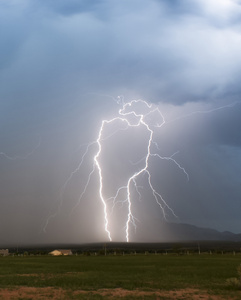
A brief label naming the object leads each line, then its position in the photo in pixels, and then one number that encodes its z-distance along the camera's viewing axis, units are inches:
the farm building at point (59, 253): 3170.3
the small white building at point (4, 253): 3368.6
